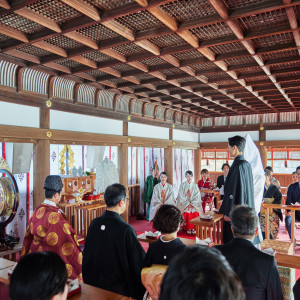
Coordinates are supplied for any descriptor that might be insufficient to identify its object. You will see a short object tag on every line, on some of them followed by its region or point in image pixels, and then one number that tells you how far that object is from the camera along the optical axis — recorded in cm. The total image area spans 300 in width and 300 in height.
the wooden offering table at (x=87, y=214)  581
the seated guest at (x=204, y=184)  856
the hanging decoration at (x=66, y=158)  638
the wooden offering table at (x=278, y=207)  529
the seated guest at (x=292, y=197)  610
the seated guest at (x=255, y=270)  177
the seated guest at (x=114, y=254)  233
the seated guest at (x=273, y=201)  591
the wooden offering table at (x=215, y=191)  793
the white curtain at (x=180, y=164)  966
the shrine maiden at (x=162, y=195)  741
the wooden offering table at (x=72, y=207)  553
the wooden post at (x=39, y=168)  465
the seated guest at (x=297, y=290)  149
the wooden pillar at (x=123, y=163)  667
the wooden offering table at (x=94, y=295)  202
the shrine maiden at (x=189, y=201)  748
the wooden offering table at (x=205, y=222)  440
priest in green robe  841
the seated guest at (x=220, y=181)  814
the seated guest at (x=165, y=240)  204
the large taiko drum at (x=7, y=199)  421
